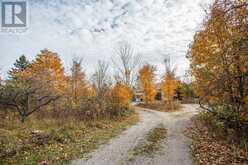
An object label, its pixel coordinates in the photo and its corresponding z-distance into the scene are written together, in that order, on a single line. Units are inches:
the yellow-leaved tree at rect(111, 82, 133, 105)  509.2
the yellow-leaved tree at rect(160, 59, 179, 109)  834.9
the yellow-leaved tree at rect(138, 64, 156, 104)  910.1
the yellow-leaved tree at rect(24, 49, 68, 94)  456.2
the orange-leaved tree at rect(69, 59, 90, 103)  439.6
